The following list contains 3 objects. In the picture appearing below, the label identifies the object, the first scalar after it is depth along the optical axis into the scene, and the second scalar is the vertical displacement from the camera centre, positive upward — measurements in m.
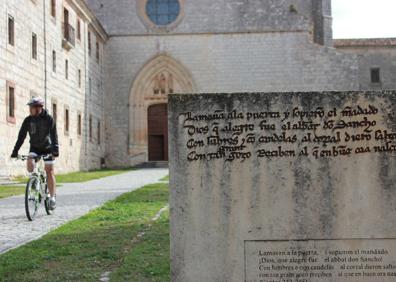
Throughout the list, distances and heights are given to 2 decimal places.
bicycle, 9.66 -0.39
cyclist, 9.38 +0.45
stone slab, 4.64 -0.14
